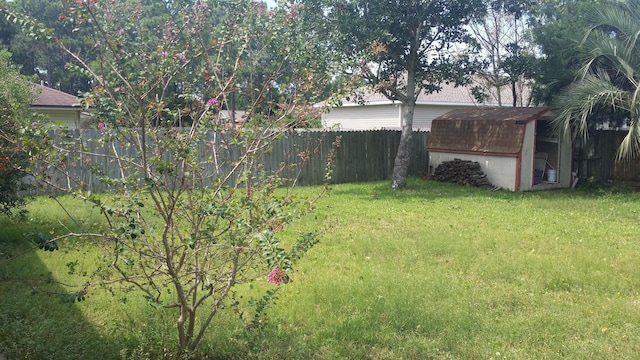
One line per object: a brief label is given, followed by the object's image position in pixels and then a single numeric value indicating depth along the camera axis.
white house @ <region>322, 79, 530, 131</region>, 24.28
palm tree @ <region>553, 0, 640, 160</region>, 13.39
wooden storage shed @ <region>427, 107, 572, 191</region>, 14.97
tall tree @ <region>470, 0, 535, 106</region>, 17.06
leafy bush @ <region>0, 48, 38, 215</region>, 6.69
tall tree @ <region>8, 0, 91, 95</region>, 32.66
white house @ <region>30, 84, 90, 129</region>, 16.77
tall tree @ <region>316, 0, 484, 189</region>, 14.02
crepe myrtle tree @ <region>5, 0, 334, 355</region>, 3.47
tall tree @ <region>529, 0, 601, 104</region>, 14.55
